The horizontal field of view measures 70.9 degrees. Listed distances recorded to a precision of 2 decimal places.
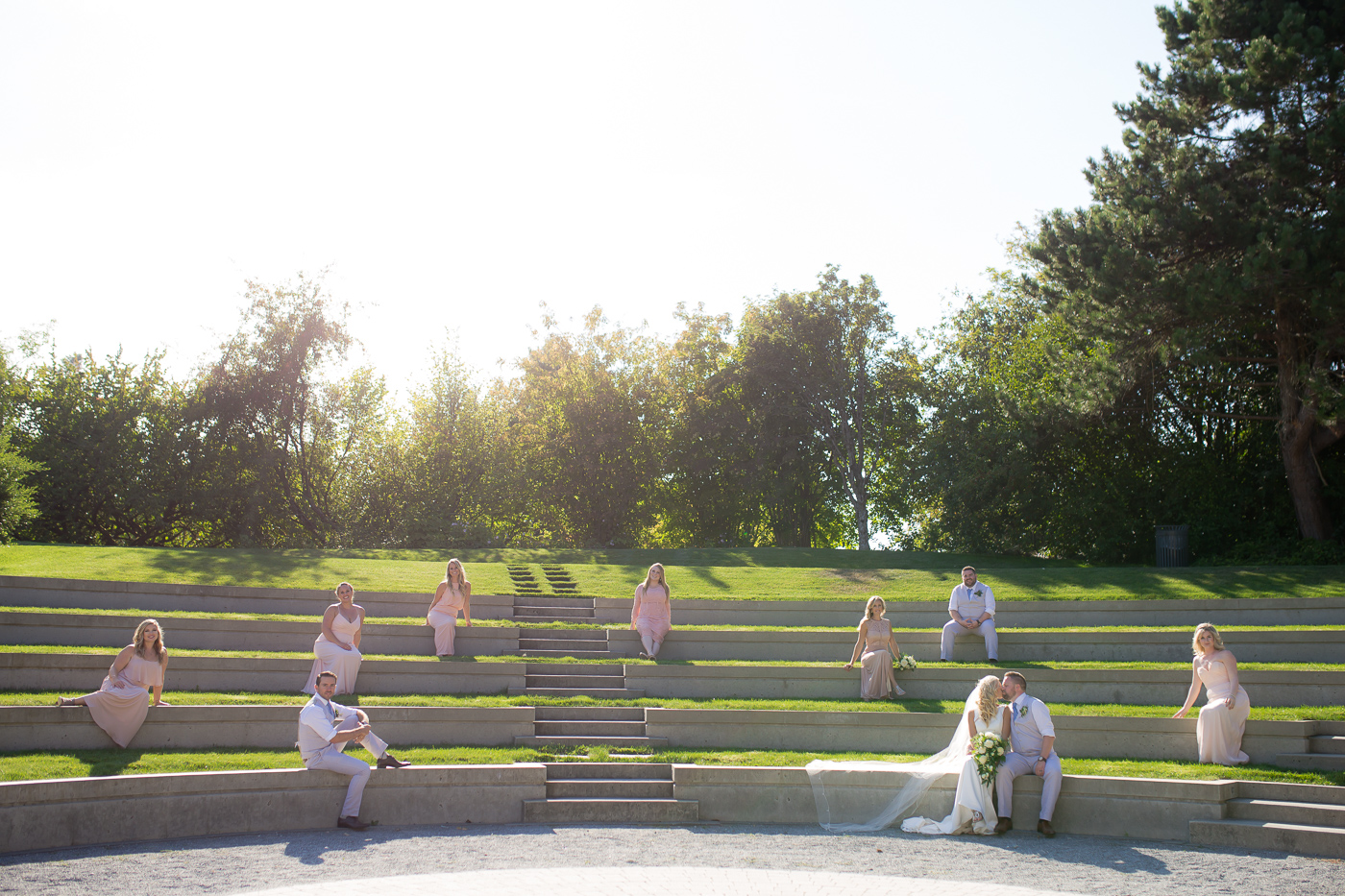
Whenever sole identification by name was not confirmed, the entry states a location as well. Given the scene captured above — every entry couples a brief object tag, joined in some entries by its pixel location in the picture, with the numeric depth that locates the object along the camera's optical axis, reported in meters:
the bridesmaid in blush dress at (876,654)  12.34
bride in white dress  8.98
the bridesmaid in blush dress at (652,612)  13.84
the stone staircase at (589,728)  10.86
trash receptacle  21.27
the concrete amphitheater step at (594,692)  12.18
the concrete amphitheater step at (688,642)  12.61
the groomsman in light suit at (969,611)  13.70
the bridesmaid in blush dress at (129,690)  9.38
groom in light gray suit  8.93
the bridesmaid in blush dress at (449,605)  13.14
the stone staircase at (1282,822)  8.06
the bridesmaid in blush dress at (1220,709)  9.91
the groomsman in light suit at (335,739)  8.69
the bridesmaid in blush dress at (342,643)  11.20
